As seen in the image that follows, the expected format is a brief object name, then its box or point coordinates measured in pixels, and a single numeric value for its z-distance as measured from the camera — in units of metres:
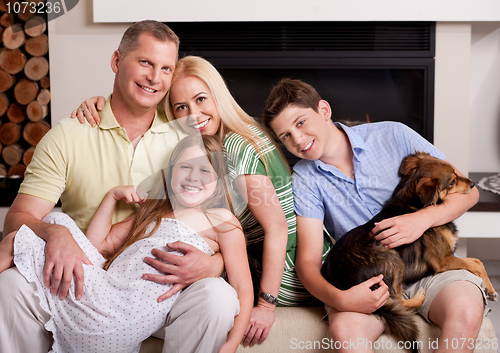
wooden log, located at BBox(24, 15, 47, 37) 1.83
